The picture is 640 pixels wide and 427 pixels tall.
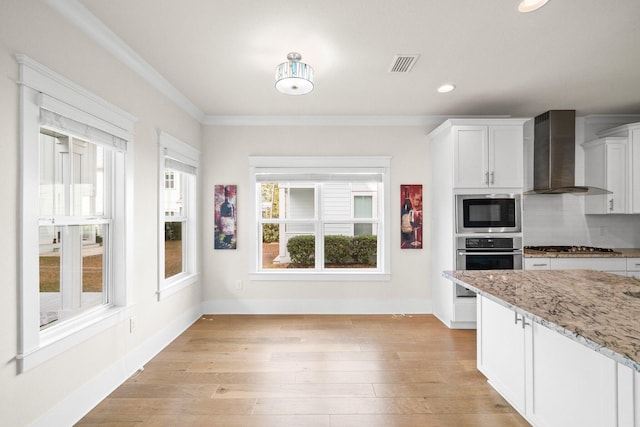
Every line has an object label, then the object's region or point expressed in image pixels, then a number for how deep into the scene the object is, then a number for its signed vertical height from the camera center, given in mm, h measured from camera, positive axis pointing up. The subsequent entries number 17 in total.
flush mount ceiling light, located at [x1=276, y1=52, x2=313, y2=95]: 2713 +1152
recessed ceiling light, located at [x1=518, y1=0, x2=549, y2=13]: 2084 +1333
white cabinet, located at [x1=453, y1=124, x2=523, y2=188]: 3893 +716
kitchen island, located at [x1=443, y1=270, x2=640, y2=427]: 1322 -679
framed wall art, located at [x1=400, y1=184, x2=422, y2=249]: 4504 -24
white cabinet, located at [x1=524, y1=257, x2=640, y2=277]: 3932 -592
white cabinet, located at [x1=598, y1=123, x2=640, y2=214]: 4117 +573
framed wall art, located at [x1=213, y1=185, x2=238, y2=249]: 4496 -31
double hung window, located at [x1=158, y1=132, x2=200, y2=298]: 3357 -1
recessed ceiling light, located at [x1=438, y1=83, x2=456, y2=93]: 3426 +1332
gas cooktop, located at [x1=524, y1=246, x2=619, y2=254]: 4050 -451
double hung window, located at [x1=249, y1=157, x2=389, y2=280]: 4523 -105
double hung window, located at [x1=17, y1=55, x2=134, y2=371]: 1822 +19
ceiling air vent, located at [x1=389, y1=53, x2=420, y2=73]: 2826 +1336
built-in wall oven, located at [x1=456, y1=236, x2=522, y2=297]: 3887 -457
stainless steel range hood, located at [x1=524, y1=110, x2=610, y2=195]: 4102 +769
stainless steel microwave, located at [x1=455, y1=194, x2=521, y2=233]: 3914 +13
